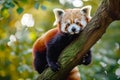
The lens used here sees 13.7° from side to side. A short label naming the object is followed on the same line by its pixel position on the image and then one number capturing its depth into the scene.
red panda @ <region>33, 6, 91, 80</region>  4.12
